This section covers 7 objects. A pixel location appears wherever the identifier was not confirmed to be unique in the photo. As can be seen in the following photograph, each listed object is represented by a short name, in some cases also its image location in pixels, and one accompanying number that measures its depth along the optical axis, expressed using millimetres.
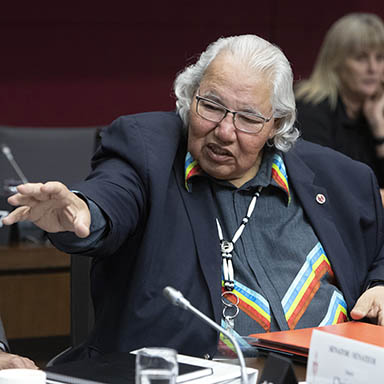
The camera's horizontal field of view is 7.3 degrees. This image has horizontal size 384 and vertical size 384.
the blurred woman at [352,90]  5890
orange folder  4419
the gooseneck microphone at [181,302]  4215
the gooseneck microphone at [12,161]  5464
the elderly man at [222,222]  4604
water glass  4138
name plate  4174
